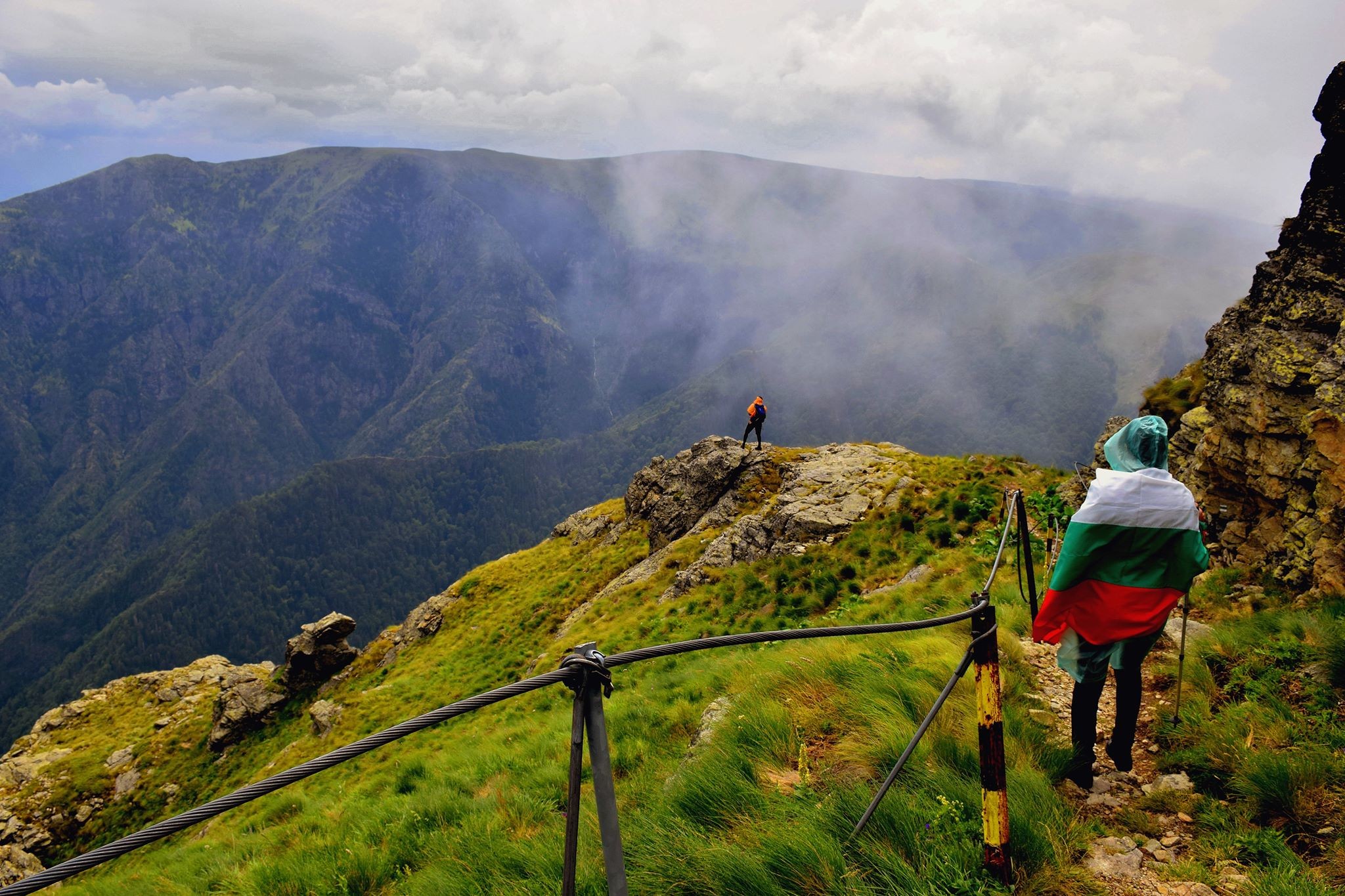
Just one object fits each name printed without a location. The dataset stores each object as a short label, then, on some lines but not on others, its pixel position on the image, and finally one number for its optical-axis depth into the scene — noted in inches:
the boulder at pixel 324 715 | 1207.6
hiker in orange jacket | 1159.0
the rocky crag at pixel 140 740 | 1382.9
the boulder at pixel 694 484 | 1306.5
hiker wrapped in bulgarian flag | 191.5
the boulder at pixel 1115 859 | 157.8
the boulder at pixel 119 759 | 1574.8
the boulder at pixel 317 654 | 1628.9
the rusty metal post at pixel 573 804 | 102.0
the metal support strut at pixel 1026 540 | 241.9
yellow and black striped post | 140.8
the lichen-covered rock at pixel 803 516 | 903.1
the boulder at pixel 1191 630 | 285.3
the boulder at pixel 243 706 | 1497.3
